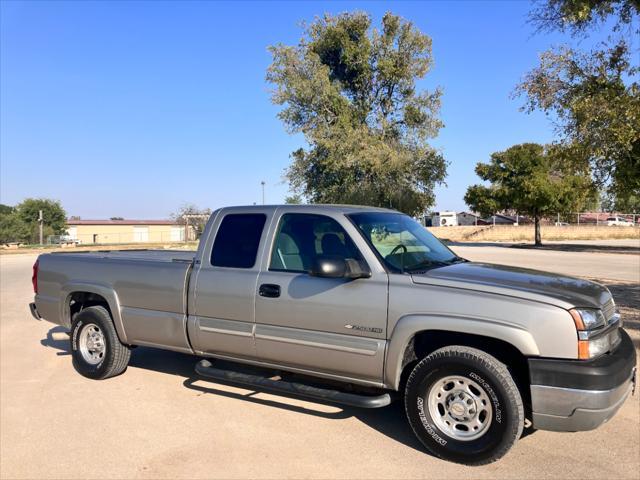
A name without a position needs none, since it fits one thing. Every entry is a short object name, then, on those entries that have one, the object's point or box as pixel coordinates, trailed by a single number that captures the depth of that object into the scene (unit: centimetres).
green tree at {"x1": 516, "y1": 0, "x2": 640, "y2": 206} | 773
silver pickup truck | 345
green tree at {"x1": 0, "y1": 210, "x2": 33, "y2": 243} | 5100
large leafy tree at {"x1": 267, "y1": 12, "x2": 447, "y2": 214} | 2484
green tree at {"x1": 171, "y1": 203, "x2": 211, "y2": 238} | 5049
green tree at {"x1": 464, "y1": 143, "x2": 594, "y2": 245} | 3462
